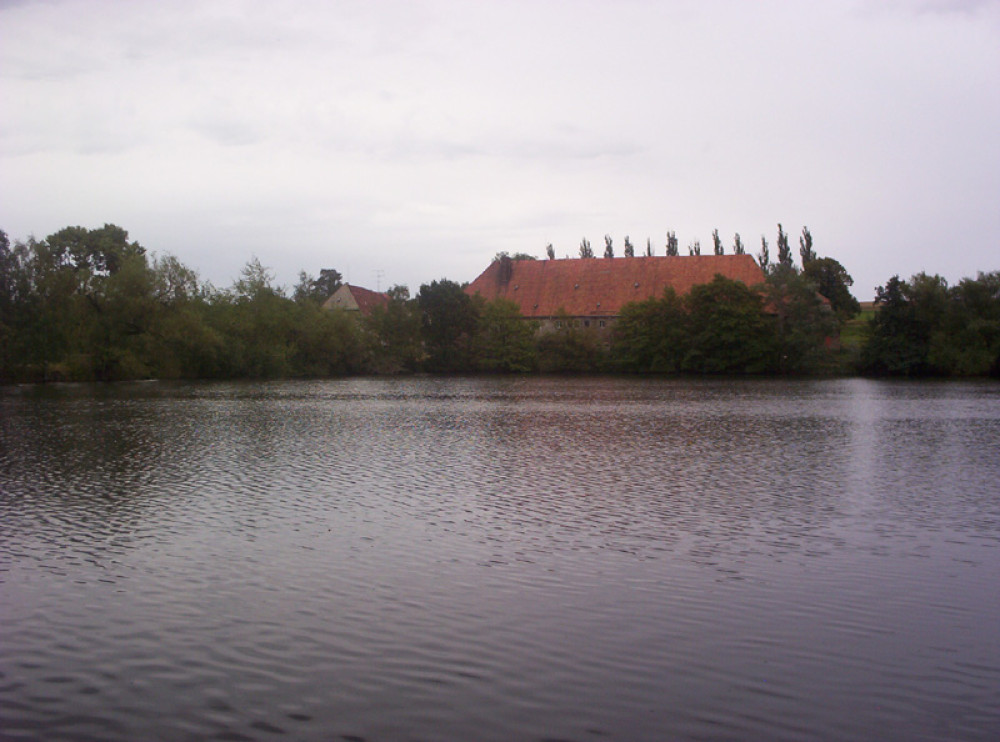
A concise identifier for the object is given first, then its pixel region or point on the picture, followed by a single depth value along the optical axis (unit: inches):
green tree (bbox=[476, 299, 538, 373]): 3767.2
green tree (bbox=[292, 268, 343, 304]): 3959.2
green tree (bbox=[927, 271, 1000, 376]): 3004.4
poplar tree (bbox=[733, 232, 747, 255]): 5344.5
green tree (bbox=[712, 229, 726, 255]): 5378.9
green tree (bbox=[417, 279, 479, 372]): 3799.2
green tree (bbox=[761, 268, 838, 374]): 3253.0
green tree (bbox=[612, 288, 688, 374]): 3516.2
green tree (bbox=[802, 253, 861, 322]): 4751.5
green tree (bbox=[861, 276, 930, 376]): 3208.7
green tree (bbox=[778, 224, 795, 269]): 5315.0
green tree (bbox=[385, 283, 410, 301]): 3887.8
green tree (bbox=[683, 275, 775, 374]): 3324.3
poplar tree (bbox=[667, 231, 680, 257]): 5482.3
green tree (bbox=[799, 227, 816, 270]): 5216.5
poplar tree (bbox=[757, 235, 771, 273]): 5423.2
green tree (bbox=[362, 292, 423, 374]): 3759.8
